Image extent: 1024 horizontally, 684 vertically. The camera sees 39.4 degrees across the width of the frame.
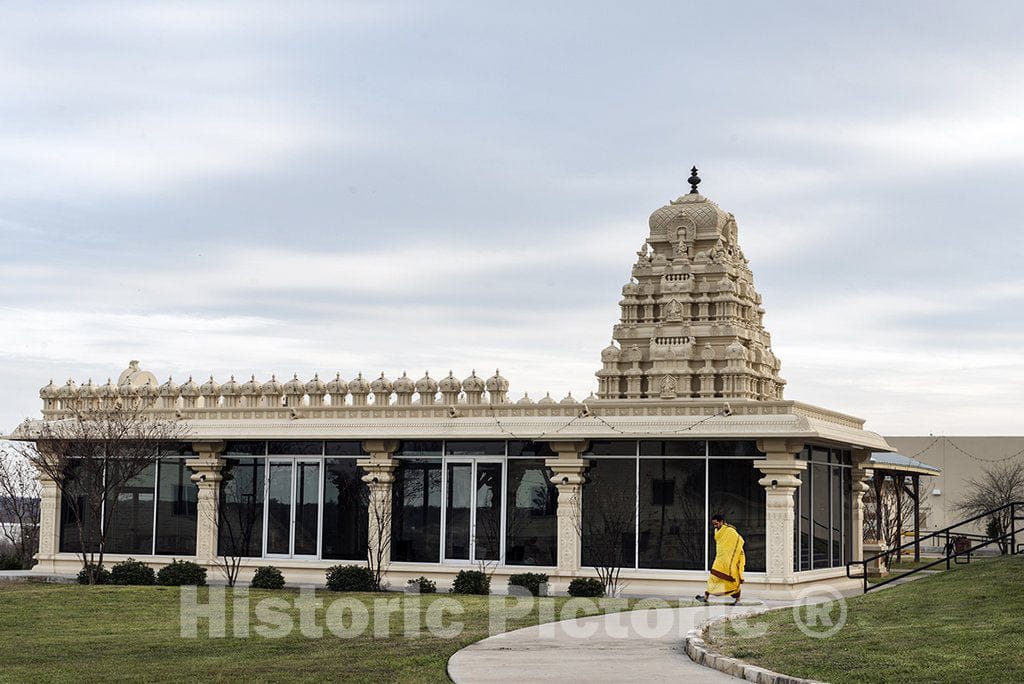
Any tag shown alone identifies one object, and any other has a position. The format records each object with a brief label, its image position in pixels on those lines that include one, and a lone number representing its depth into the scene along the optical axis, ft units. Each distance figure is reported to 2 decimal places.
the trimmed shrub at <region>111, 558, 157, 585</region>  115.44
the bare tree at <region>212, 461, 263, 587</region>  122.93
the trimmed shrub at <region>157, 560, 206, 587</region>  114.62
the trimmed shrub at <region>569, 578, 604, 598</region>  104.99
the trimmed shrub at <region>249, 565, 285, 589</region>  112.68
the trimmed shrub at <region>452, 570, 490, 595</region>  107.96
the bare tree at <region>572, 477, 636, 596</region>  111.55
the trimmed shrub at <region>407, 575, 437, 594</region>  110.01
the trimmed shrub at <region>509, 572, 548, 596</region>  108.99
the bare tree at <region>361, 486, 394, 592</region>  116.57
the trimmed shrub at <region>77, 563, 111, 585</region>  115.96
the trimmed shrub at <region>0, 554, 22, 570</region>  136.46
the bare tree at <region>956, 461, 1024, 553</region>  244.42
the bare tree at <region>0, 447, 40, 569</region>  143.02
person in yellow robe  82.28
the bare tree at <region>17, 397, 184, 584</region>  119.75
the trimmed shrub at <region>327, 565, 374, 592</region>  111.45
